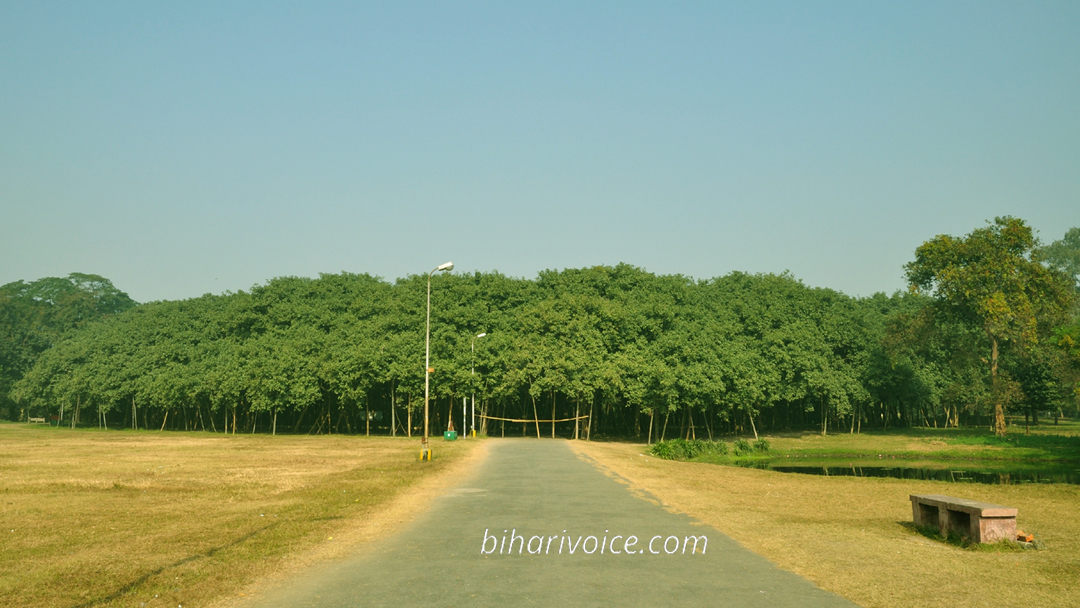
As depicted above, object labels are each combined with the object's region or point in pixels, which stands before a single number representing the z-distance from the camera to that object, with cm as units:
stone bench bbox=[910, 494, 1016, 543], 1046
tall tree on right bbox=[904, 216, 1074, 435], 5044
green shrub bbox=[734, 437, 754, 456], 3973
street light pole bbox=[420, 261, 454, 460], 2702
